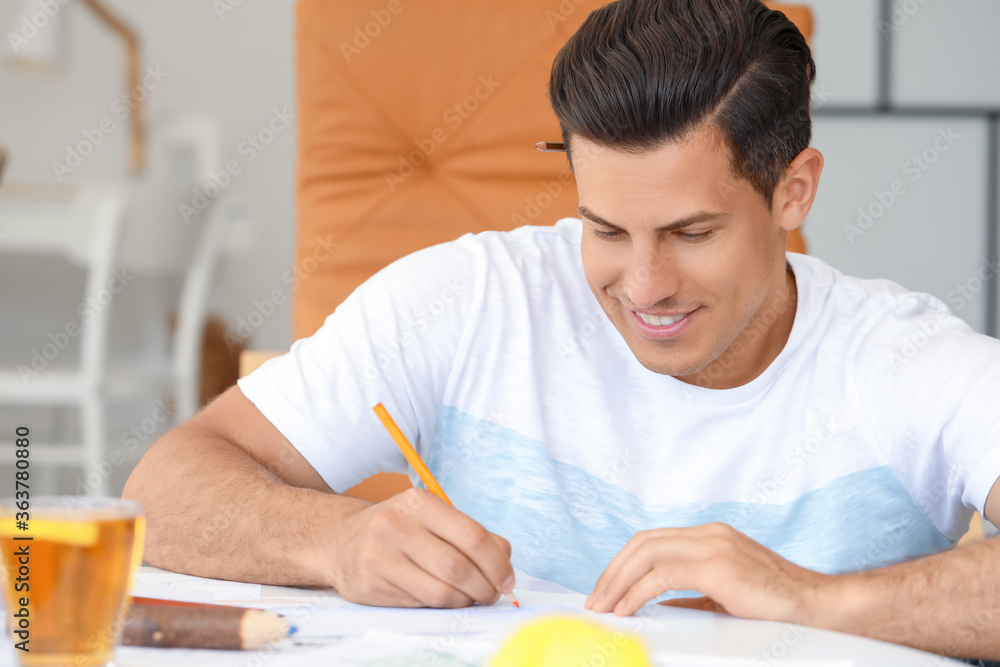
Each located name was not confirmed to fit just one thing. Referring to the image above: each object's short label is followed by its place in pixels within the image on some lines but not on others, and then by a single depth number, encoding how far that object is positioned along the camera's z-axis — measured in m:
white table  1.37
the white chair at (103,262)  2.83
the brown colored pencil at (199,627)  1.37
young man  1.67
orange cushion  2.02
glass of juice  1.33
